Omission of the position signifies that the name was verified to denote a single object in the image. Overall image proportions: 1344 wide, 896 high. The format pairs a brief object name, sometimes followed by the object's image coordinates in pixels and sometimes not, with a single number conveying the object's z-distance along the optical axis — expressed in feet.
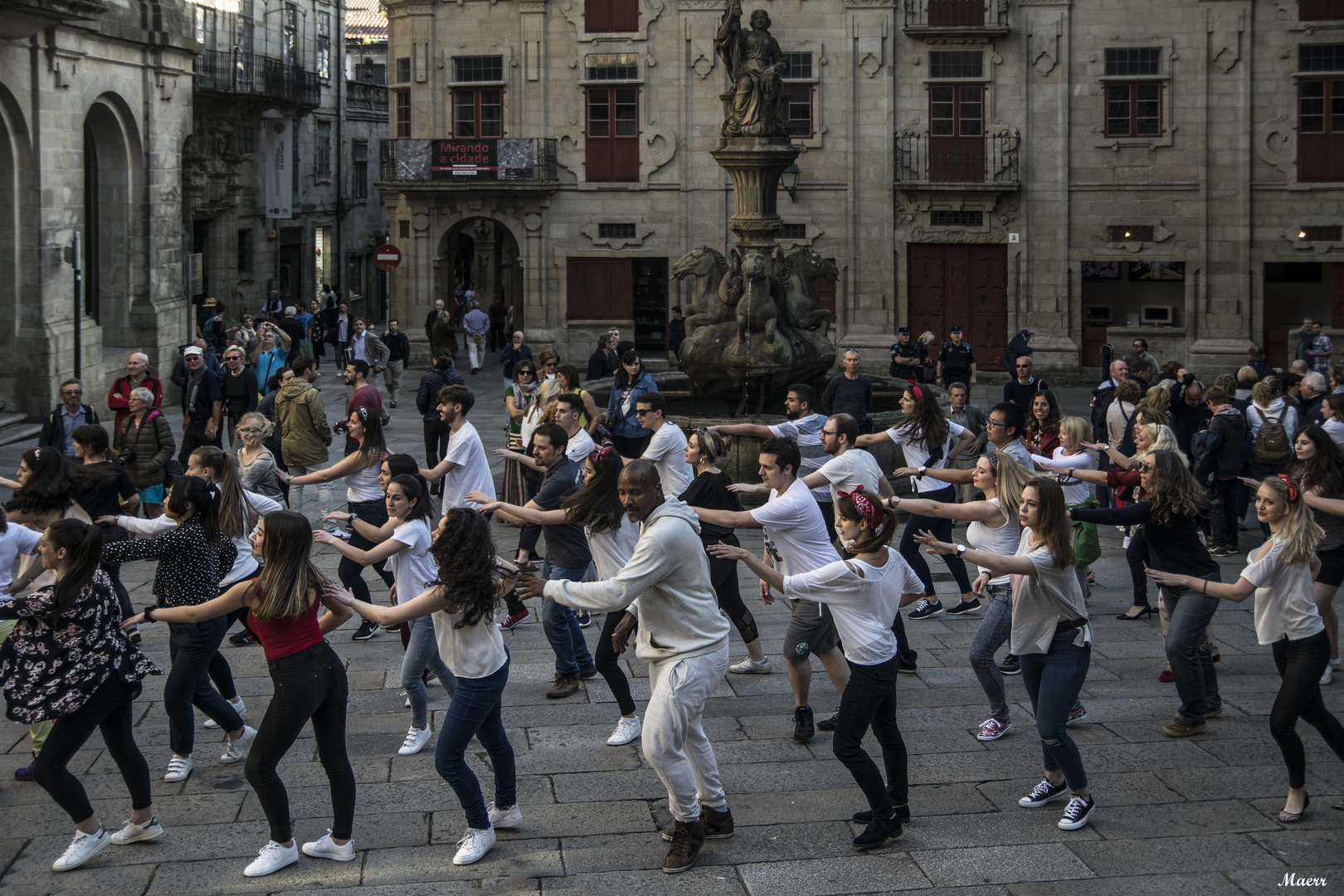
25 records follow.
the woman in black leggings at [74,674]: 23.04
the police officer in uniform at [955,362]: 76.48
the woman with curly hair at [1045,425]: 39.91
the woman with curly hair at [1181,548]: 28.32
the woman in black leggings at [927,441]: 37.47
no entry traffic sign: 98.72
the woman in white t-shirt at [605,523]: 27.04
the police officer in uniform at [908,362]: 72.18
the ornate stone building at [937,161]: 96.68
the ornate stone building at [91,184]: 69.62
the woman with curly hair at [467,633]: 22.93
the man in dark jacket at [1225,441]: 45.73
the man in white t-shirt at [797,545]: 27.55
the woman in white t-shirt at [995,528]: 29.14
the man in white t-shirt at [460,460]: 34.63
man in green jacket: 46.34
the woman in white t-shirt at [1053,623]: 24.70
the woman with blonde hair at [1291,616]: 24.77
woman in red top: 22.49
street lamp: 96.93
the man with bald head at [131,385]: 46.62
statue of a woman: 57.41
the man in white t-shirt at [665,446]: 35.12
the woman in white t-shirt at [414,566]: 27.81
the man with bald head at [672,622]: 22.65
